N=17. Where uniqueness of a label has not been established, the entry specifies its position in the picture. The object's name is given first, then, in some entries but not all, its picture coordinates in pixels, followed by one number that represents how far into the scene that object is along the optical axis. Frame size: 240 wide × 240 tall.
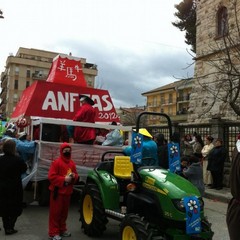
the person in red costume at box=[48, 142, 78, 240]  5.89
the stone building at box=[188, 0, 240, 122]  21.34
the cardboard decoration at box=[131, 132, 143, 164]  5.23
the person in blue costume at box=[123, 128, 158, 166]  5.79
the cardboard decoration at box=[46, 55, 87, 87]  11.60
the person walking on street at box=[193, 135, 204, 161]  13.12
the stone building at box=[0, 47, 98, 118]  91.62
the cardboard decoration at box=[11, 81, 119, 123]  10.02
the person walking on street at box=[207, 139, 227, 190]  11.63
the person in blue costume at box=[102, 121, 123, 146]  8.67
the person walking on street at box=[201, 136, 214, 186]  12.43
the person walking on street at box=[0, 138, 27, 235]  6.29
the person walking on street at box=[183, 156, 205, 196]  7.94
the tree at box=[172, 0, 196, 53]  33.09
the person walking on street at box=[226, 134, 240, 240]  3.04
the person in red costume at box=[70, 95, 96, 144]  8.38
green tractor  4.59
